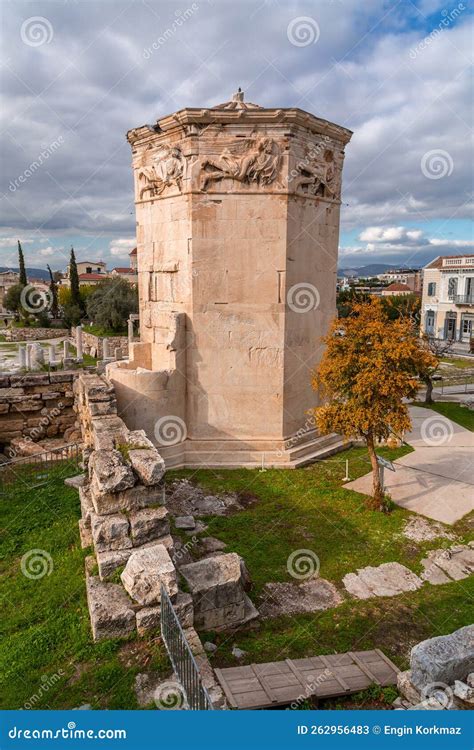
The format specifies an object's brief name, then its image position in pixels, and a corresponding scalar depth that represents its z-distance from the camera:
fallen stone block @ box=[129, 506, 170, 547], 5.88
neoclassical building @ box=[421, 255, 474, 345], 39.31
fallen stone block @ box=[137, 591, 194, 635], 4.90
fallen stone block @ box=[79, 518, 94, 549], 7.09
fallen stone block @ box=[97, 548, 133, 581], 5.47
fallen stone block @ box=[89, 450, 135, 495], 5.99
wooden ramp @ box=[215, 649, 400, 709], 4.46
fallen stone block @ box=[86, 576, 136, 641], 4.89
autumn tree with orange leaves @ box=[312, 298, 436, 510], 8.34
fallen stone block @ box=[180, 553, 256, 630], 5.55
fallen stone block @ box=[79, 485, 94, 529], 7.35
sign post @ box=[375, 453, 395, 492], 9.18
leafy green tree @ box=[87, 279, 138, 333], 36.84
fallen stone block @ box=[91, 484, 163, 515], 6.04
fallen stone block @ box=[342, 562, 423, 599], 6.61
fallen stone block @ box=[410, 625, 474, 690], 4.21
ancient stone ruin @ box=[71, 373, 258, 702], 4.94
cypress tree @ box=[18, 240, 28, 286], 51.21
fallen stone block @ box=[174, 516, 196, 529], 7.98
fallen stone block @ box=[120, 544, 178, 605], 5.02
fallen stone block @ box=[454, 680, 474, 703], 3.98
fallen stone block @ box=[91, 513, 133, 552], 5.74
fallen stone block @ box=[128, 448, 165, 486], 6.16
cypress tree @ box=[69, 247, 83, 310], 45.31
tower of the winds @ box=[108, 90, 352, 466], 10.22
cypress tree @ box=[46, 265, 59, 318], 52.42
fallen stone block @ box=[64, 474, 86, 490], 9.69
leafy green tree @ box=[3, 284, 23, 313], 52.72
